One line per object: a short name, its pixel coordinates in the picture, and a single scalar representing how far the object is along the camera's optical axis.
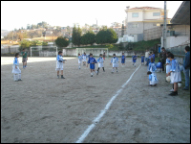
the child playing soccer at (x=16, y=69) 12.65
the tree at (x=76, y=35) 60.47
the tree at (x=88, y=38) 59.05
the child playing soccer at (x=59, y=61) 13.76
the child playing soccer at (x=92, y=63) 14.92
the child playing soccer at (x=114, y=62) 17.28
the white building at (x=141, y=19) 58.53
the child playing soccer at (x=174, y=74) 8.12
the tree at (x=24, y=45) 59.03
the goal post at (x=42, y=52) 55.94
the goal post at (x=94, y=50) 51.06
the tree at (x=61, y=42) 59.47
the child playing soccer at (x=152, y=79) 10.45
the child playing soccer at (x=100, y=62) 16.92
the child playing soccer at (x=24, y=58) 21.20
